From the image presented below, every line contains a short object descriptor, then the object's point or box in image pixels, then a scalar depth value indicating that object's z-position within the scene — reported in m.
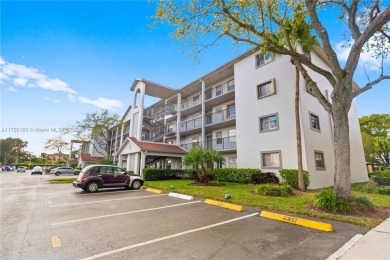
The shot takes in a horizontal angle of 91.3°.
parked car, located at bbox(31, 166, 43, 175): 36.83
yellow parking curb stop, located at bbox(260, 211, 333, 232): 4.90
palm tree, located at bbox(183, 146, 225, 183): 14.63
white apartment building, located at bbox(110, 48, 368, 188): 14.34
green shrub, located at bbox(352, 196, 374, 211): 6.50
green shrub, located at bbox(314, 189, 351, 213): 6.35
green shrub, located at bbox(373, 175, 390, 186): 13.92
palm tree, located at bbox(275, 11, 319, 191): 10.93
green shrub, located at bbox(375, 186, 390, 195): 10.96
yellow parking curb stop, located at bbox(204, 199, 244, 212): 7.07
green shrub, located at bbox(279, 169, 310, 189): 12.09
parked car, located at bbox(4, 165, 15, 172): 52.28
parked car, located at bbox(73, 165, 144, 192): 12.14
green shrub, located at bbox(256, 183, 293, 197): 9.56
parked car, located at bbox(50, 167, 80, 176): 36.21
